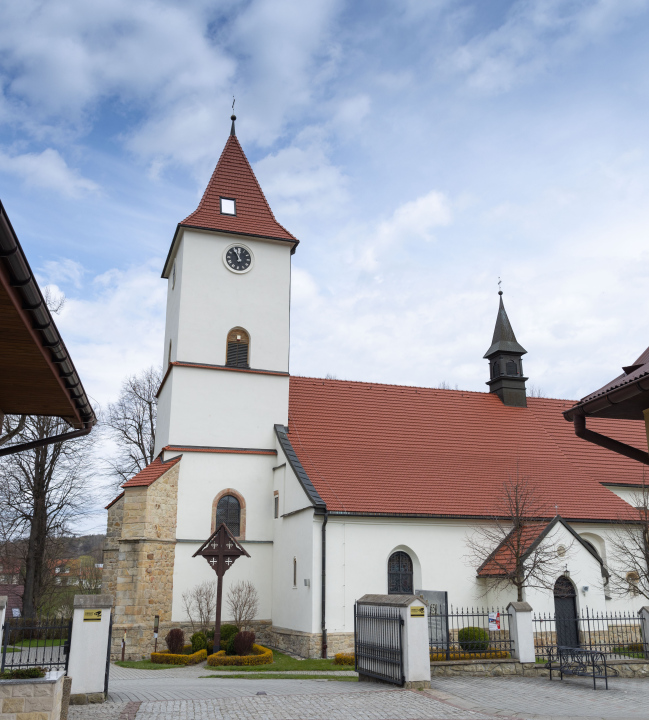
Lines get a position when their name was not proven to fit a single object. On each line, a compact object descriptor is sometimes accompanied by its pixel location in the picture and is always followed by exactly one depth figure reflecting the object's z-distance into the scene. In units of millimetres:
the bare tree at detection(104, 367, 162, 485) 36156
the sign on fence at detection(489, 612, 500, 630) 16298
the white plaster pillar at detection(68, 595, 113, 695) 11797
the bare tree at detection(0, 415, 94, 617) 29984
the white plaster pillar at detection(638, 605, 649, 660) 15970
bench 13753
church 20266
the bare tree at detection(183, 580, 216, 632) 20438
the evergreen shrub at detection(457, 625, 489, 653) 18109
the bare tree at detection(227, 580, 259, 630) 20891
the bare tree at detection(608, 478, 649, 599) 21234
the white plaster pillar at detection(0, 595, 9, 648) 11656
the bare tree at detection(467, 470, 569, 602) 19547
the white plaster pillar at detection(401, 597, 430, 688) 12656
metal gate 13000
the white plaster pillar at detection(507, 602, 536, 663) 14883
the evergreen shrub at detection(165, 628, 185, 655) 19016
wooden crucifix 18344
